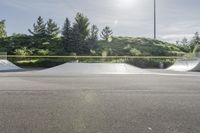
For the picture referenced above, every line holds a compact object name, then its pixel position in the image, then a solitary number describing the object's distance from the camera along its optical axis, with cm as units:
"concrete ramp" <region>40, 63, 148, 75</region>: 1306
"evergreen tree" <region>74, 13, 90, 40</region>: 3432
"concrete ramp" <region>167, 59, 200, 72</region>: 1626
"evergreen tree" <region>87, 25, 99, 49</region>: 3278
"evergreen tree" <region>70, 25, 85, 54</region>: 3047
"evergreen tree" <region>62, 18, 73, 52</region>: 3089
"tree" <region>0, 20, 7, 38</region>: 4770
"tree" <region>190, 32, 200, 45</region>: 5043
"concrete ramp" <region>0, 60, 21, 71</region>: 1600
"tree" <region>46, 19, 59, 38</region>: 3878
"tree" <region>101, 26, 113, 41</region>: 4592
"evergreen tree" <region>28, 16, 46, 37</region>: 3903
